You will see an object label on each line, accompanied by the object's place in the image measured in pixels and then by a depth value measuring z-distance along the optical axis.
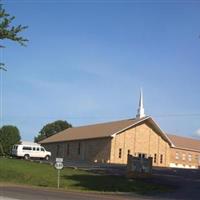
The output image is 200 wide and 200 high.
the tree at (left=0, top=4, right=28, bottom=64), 11.52
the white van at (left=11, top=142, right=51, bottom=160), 53.92
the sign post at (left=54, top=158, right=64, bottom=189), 28.44
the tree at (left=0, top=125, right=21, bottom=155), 69.64
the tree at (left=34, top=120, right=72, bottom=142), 94.83
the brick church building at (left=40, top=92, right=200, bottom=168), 60.59
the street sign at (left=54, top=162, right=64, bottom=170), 28.42
